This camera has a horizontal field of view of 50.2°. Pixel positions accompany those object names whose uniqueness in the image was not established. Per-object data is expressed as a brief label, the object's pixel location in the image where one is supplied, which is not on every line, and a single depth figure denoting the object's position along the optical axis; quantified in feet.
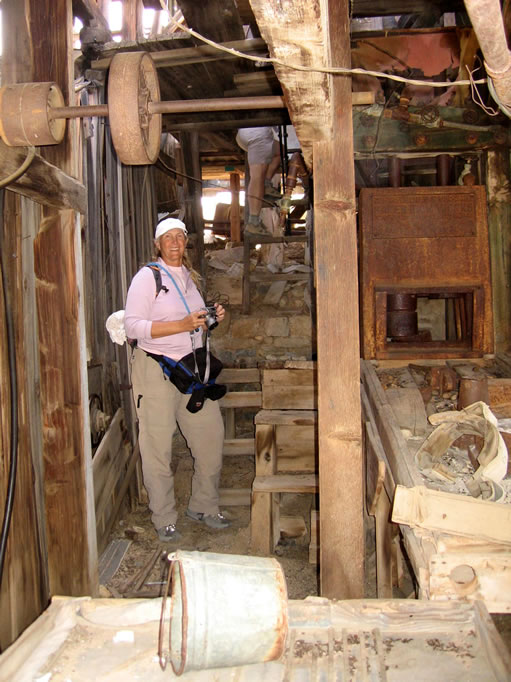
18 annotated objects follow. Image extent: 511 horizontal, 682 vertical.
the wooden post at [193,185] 20.77
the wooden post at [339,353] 6.35
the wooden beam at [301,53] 3.93
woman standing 11.81
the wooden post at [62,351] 7.89
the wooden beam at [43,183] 6.34
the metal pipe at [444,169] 14.49
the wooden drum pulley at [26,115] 6.10
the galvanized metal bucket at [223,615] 4.53
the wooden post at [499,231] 13.78
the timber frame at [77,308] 6.18
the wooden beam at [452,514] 5.79
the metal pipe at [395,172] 14.66
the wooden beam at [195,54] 14.19
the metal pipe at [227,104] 6.27
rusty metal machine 13.44
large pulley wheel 6.16
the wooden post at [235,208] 28.04
